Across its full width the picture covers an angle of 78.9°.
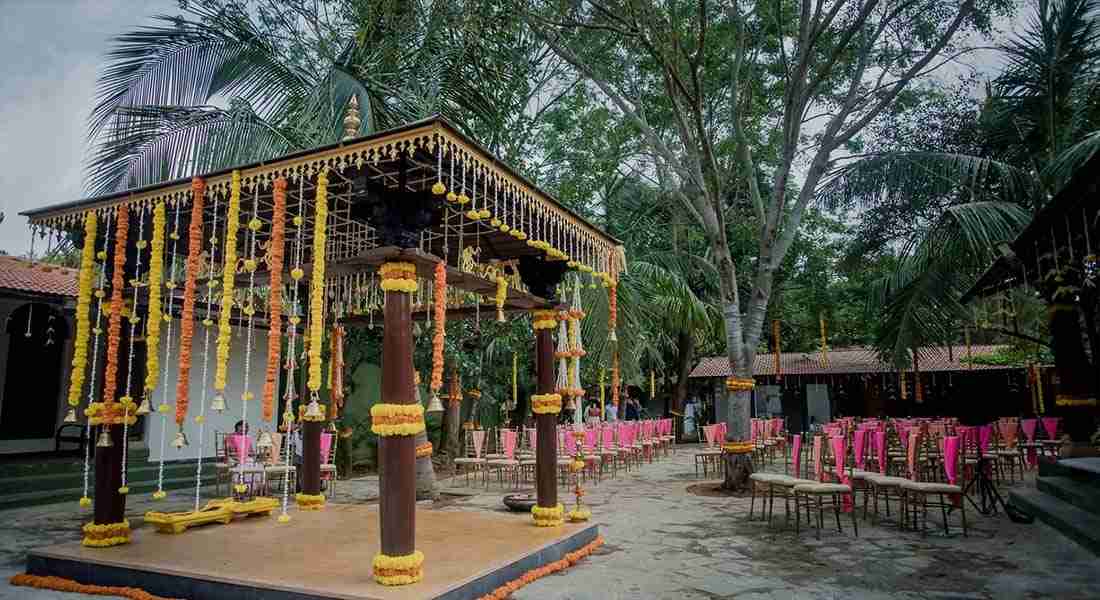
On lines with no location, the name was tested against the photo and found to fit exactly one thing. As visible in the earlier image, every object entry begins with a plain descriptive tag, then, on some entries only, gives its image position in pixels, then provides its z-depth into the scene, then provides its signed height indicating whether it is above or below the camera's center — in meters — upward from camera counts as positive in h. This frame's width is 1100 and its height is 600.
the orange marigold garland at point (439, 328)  5.64 +0.56
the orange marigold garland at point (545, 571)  5.32 -1.60
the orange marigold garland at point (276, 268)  5.57 +1.09
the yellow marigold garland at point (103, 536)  6.34 -1.29
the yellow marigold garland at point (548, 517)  7.25 -1.35
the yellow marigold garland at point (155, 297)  6.11 +0.93
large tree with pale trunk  10.38 +5.55
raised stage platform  4.93 -1.38
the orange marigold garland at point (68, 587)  5.44 -1.57
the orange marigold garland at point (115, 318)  6.64 +0.81
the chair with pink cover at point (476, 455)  12.23 -1.19
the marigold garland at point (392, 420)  5.09 -0.19
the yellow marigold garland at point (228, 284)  5.56 +0.95
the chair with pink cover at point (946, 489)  7.35 -1.14
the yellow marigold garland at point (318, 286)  5.30 +0.87
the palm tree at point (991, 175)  10.30 +3.44
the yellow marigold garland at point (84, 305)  6.31 +0.93
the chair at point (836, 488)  7.45 -1.12
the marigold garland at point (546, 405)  7.64 -0.14
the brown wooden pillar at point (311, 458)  8.50 -0.79
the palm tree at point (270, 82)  8.12 +4.29
